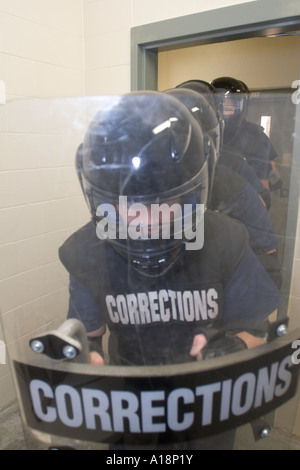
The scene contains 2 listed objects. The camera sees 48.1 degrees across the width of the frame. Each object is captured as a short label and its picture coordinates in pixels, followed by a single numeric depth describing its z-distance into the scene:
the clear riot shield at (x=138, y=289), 0.41
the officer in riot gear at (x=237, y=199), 0.60
